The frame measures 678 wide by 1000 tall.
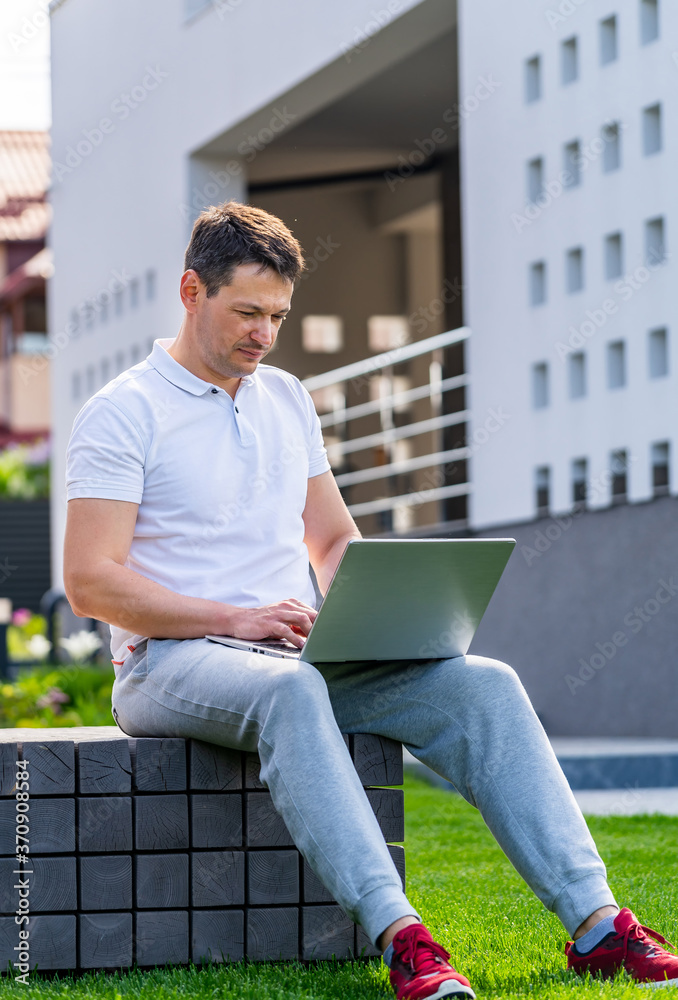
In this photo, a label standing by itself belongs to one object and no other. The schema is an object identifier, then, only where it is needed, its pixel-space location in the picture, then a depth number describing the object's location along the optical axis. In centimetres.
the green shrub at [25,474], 1797
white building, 634
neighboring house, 2867
